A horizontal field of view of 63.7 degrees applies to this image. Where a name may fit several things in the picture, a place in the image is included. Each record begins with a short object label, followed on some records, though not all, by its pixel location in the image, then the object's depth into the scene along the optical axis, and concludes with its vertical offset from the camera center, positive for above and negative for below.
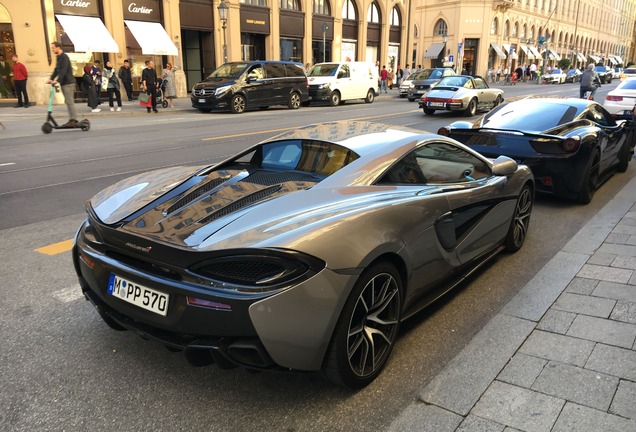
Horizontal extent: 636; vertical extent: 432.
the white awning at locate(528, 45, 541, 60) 73.88 +3.39
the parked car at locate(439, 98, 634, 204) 6.52 -0.80
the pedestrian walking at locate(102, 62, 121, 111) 19.73 -0.37
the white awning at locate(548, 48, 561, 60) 81.00 +3.40
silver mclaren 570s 2.42 -0.89
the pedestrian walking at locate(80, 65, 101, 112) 18.80 -0.62
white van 24.22 -0.30
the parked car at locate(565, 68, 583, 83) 58.00 +0.00
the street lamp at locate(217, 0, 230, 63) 24.73 +3.00
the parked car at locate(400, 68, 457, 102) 26.30 -0.23
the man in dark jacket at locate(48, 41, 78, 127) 13.39 -0.06
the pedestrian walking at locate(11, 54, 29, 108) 20.38 -0.21
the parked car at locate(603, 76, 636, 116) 15.42 -0.62
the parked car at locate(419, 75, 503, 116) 18.33 -0.72
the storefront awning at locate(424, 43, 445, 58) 63.66 +3.11
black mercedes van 20.02 -0.47
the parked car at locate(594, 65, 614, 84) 55.31 +0.22
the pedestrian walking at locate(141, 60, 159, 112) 19.92 -0.19
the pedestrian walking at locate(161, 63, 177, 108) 22.00 -0.33
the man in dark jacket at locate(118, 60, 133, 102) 22.19 +0.04
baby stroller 22.31 -0.88
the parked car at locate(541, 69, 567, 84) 53.94 -0.10
